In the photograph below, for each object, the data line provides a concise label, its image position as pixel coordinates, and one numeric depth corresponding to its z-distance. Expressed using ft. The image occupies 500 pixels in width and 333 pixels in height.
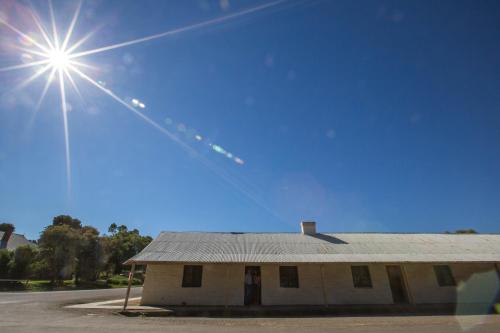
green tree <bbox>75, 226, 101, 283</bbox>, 95.66
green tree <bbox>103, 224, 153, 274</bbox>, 128.79
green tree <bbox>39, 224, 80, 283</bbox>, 88.22
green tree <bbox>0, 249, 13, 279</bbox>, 85.89
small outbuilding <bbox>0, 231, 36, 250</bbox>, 130.63
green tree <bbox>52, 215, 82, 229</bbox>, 176.57
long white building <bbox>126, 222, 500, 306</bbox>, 42.73
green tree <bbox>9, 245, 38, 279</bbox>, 86.07
